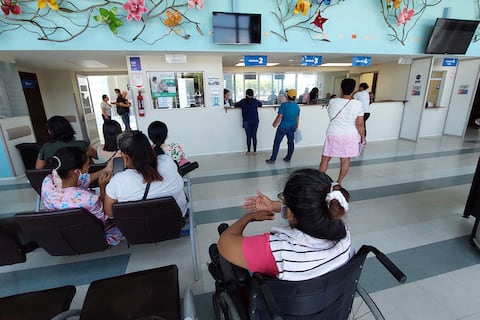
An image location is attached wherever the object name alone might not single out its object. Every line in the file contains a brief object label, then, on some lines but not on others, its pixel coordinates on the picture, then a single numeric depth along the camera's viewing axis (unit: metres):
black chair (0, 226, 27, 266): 1.36
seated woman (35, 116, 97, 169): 2.35
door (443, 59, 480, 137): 5.95
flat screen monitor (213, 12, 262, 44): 3.85
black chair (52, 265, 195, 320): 0.99
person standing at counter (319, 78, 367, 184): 2.69
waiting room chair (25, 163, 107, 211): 2.14
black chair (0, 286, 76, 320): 1.01
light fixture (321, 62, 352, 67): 7.75
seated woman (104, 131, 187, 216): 1.49
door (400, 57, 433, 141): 5.60
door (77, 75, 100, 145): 7.06
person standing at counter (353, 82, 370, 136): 4.64
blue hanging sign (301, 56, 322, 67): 4.74
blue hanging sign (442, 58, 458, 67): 5.61
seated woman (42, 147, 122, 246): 1.50
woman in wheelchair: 0.79
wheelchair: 0.76
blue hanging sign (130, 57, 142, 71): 4.37
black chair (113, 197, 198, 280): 1.38
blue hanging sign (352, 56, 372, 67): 5.04
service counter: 4.93
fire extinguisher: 4.56
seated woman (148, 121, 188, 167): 2.20
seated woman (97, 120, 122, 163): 2.30
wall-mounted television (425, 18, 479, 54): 4.79
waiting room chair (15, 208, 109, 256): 1.28
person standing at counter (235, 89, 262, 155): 4.80
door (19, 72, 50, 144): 5.48
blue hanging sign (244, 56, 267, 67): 4.48
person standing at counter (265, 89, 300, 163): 4.27
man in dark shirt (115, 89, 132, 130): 6.43
